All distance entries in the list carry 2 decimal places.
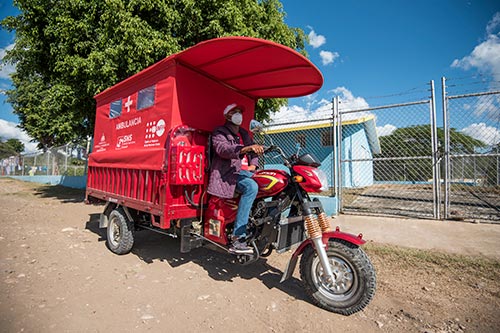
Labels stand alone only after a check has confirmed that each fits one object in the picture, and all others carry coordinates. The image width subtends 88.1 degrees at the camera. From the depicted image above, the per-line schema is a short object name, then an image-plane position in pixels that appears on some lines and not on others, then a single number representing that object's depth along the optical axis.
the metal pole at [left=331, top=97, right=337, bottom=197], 6.01
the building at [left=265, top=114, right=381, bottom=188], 12.55
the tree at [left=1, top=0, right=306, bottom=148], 6.96
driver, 2.98
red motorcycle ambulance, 2.59
